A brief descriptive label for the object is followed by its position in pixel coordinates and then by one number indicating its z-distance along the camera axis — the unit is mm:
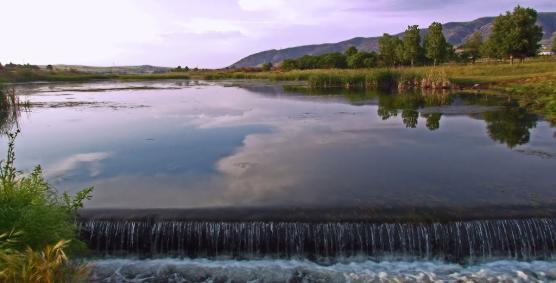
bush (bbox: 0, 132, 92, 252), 6242
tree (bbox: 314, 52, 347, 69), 101875
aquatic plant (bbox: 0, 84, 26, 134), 24469
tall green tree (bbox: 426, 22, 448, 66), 60288
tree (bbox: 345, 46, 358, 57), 103381
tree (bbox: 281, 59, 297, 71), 114319
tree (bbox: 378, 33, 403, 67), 77375
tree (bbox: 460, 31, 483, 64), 82938
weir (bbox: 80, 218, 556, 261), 9180
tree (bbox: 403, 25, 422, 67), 67188
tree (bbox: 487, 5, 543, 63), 49719
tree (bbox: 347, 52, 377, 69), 85994
